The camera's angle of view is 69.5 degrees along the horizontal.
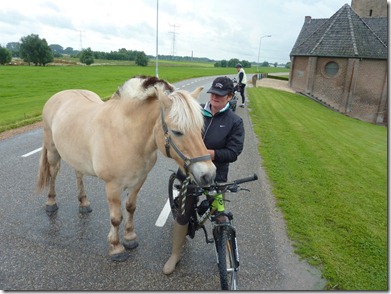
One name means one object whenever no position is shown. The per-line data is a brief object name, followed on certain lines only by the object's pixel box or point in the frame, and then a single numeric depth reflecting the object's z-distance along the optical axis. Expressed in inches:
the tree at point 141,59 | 3117.6
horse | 106.3
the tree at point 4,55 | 2401.6
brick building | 1049.5
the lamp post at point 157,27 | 1005.3
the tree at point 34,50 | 2674.7
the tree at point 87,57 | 2970.0
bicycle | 114.3
